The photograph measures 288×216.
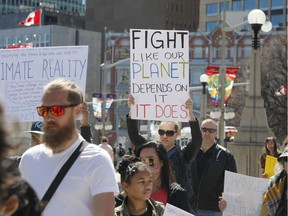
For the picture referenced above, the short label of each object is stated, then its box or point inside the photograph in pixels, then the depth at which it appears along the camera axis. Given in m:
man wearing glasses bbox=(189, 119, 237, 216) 10.05
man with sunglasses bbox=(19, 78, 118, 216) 5.16
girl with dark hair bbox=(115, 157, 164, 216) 6.48
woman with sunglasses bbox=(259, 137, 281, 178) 13.35
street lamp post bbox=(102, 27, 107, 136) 51.58
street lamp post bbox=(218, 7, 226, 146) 32.85
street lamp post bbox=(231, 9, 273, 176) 19.18
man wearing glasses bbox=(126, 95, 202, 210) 8.64
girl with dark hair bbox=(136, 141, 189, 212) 7.37
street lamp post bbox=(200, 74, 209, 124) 45.65
